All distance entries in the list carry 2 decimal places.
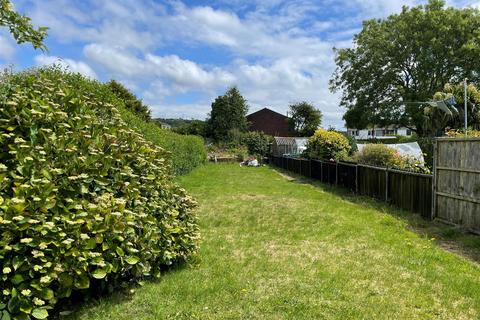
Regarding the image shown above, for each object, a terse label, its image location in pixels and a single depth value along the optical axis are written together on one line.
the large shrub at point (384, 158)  12.64
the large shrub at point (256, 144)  40.75
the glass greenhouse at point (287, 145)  33.67
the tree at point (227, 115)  45.47
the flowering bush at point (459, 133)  10.10
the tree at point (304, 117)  51.20
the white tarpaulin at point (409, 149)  15.65
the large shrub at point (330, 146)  18.70
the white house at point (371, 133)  69.94
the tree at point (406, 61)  30.08
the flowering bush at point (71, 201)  2.96
